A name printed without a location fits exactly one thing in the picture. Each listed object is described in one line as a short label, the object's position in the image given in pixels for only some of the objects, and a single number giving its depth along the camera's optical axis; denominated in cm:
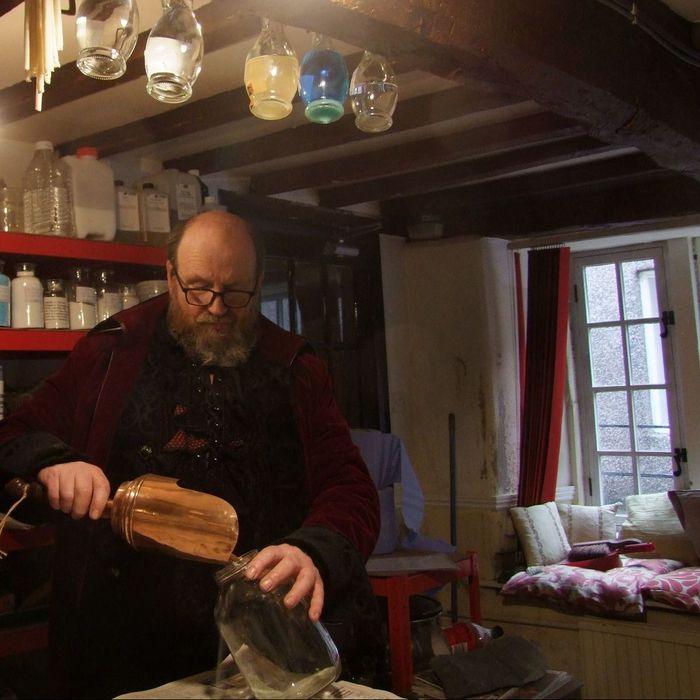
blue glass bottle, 159
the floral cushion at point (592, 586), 324
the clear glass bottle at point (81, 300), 239
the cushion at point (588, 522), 399
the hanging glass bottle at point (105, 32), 126
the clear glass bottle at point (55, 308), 232
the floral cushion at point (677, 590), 313
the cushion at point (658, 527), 367
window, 399
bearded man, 132
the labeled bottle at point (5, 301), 221
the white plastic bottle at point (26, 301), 227
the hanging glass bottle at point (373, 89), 166
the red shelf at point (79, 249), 225
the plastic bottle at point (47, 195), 238
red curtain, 392
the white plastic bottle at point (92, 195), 244
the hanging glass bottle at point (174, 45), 136
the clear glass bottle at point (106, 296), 248
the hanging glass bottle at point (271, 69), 153
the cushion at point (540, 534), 375
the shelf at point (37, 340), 221
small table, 253
